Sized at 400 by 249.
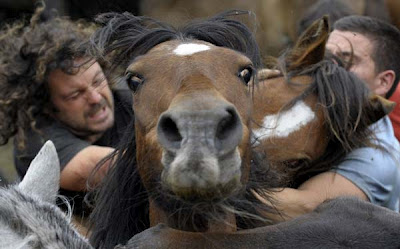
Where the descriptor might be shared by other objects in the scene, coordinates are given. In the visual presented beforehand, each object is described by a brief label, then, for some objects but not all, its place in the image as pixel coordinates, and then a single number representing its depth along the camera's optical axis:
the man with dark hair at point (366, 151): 5.79
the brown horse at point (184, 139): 3.82
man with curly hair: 7.90
